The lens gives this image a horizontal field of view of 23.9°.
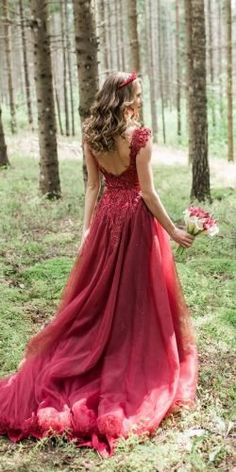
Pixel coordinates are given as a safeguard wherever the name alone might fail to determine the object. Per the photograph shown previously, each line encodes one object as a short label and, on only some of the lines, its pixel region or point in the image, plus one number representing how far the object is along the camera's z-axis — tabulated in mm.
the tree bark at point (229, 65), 17578
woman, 3992
